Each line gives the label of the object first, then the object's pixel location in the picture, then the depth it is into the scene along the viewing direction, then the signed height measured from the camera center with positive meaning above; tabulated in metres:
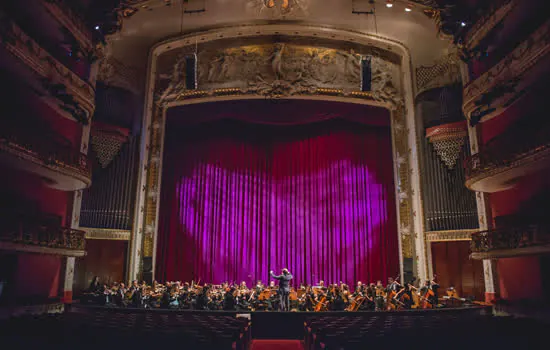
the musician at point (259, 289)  11.31 -0.63
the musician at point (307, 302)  10.27 -0.88
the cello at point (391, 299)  10.12 -0.79
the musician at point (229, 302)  9.94 -0.86
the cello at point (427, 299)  10.16 -0.78
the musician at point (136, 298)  10.30 -0.82
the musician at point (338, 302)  9.95 -0.85
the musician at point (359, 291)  10.35 -0.61
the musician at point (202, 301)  10.18 -0.87
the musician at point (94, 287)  11.24 -0.60
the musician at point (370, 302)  9.98 -0.85
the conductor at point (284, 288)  10.28 -0.56
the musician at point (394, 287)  10.57 -0.51
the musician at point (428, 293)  10.20 -0.64
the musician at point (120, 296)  10.31 -0.78
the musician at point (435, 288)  10.28 -0.52
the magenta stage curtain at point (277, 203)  14.76 +2.35
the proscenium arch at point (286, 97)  13.28 +4.41
